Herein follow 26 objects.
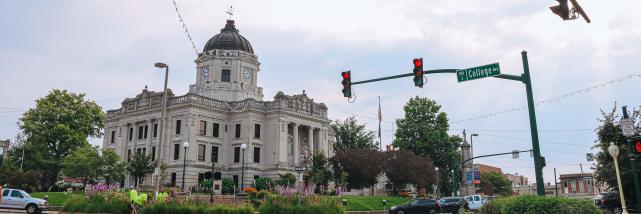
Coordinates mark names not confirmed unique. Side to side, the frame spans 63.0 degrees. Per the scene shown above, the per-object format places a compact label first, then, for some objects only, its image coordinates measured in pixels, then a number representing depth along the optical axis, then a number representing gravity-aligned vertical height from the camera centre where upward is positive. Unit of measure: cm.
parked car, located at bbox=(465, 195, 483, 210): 4259 -9
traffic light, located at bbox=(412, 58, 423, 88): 1870 +447
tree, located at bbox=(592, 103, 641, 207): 3056 +259
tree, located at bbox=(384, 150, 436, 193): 5944 +352
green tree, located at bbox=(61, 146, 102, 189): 5325 +364
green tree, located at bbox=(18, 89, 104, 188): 6506 +939
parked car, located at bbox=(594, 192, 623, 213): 3544 -18
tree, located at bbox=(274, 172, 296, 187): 5623 +235
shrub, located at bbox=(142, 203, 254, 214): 2388 -37
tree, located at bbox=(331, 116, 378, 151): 7919 +964
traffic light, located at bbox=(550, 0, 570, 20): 1142 +411
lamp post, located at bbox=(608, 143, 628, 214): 2115 +194
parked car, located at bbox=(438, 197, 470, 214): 3866 -30
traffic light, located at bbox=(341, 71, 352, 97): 2072 +455
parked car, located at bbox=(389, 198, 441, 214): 3581 -53
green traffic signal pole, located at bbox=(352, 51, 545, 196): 1661 +257
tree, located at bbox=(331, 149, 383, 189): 5753 +383
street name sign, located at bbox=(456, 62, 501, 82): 1731 +426
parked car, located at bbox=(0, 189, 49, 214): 3083 -2
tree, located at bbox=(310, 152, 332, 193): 5597 +304
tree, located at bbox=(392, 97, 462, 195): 7038 +849
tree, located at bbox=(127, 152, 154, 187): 5328 +354
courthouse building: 6191 +945
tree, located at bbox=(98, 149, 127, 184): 5522 +364
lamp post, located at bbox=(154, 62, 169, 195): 2845 +502
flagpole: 7062 +1046
